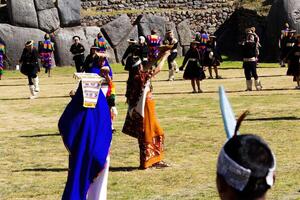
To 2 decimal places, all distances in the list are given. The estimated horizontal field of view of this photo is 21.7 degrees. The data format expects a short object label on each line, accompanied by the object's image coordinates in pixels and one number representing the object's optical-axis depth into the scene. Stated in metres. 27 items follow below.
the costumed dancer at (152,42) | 24.72
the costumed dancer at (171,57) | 26.22
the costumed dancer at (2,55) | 31.08
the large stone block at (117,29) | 36.88
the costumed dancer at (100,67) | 9.70
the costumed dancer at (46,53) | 32.28
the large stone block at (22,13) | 34.84
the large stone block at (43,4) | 35.62
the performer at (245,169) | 3.14
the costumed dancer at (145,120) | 11.16
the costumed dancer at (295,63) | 22.61
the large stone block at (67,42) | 35.00
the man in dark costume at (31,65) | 22.64
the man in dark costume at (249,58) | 22.25
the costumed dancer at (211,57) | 27.50
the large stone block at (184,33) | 39.12
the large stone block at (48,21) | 35.66
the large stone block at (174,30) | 38.56
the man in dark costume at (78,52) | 28.98
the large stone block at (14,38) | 33.66
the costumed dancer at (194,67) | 22.56
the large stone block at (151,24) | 37.36
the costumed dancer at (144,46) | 23.06
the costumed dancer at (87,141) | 7.80
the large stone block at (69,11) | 36.25
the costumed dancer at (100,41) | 31.54
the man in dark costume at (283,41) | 32.28
